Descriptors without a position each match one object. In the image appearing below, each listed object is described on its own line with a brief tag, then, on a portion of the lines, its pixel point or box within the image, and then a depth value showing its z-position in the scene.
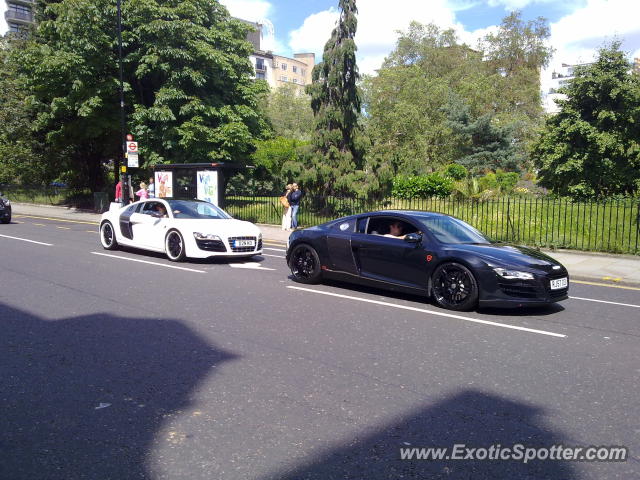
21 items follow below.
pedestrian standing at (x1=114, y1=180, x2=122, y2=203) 24.97
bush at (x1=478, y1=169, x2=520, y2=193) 26.14
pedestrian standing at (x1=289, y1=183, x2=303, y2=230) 19.45
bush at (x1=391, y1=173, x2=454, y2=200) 28.04
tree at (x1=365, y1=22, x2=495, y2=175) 46.88
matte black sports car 7.14
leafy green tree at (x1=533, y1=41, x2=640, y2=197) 22.08
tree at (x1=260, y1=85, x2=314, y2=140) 64.00
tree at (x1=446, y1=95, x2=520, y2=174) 40.09
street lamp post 24.38
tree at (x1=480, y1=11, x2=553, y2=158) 54.03
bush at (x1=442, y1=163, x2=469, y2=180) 35.72
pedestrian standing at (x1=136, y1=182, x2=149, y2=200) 21.31
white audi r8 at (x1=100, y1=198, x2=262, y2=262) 11.51
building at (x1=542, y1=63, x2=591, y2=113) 120.72
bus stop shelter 21.08
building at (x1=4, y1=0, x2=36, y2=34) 77.81
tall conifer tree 21.17
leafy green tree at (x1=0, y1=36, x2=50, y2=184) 31.98
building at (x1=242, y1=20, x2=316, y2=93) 108.33
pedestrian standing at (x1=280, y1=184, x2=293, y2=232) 19.17
